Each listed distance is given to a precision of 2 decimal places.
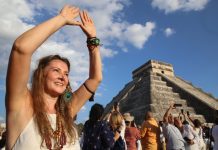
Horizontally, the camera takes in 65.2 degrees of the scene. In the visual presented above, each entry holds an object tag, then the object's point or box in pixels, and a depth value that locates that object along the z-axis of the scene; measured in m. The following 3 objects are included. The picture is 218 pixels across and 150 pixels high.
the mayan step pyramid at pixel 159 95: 15.69
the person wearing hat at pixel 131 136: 4.56
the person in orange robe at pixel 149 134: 4.85
